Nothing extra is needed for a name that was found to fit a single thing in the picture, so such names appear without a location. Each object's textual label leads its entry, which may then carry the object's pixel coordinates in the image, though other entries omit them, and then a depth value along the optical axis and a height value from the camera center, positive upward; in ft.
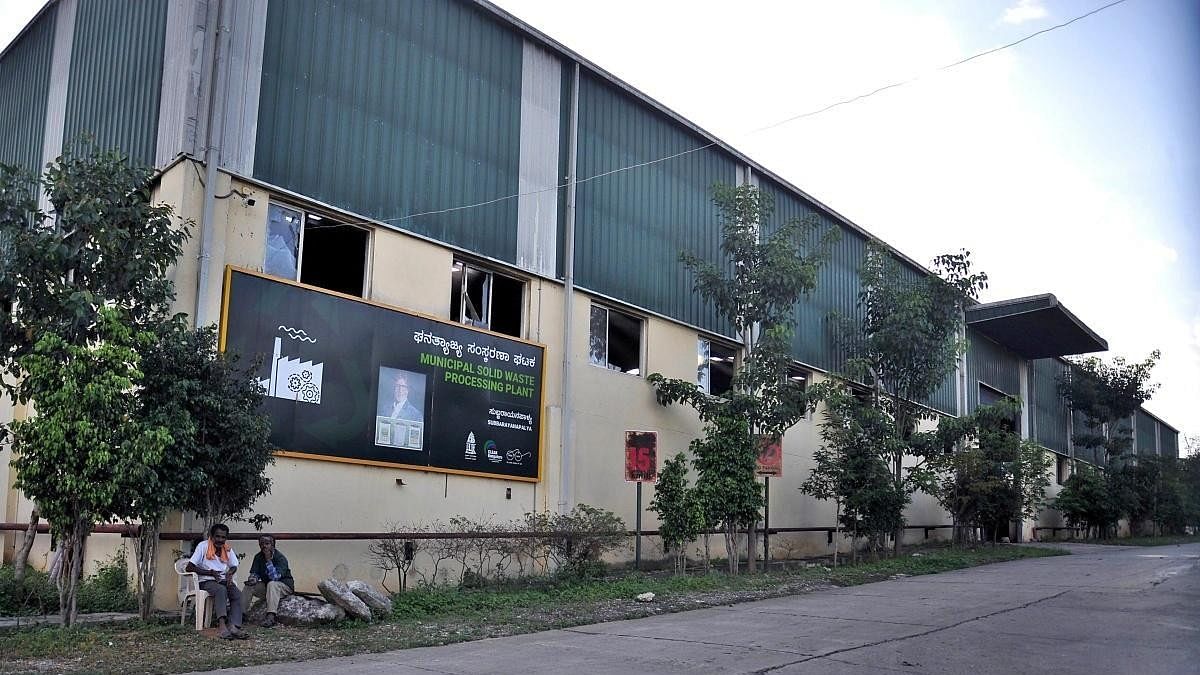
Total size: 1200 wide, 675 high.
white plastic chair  34.78 -4.80
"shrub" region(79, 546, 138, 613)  40.04 -5.41
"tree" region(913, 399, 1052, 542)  81.41 +1.61
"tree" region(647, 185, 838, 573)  59.82 +7.84
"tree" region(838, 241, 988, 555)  79.82 +12.38
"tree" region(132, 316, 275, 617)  35.01 +1.08
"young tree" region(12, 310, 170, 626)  32.71 +0.68
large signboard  44.88 +4.40
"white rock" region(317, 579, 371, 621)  37.01 -4.94
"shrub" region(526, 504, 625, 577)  52.37 -3.44
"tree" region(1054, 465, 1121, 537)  129.70 -1.24
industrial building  45.01 +13.10
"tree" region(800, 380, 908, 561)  72.28 +0.70
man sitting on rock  37.60 -4.46
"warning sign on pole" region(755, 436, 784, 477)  63.16 +1.48
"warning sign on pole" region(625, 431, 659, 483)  53.67 +1.06
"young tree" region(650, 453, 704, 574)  56.80 -1.84
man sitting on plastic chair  34.27 -4.07
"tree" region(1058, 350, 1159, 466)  139.23 +13.93
